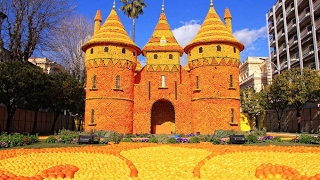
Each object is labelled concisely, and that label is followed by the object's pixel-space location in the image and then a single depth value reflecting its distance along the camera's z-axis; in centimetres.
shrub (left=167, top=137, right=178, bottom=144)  1694
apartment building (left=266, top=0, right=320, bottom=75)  3709
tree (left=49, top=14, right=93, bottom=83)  3959
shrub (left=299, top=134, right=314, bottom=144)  1673
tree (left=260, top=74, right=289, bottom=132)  3259
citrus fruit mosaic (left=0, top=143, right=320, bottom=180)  666
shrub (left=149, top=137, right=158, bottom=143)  1681
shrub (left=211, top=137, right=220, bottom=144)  1677
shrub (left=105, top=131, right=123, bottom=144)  1702
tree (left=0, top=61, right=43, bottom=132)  2175
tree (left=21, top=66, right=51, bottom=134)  2373
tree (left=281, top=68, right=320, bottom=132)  3001
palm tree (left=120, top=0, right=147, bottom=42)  4628
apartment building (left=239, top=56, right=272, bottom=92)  4953
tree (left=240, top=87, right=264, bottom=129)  3788
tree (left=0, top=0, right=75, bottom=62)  2497
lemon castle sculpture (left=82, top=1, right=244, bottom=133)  2448
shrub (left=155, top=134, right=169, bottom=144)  1687
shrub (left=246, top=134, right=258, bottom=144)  1720
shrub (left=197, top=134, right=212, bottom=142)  1838
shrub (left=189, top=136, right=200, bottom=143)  1716
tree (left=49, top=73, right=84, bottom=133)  3020
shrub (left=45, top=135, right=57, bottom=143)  1745
